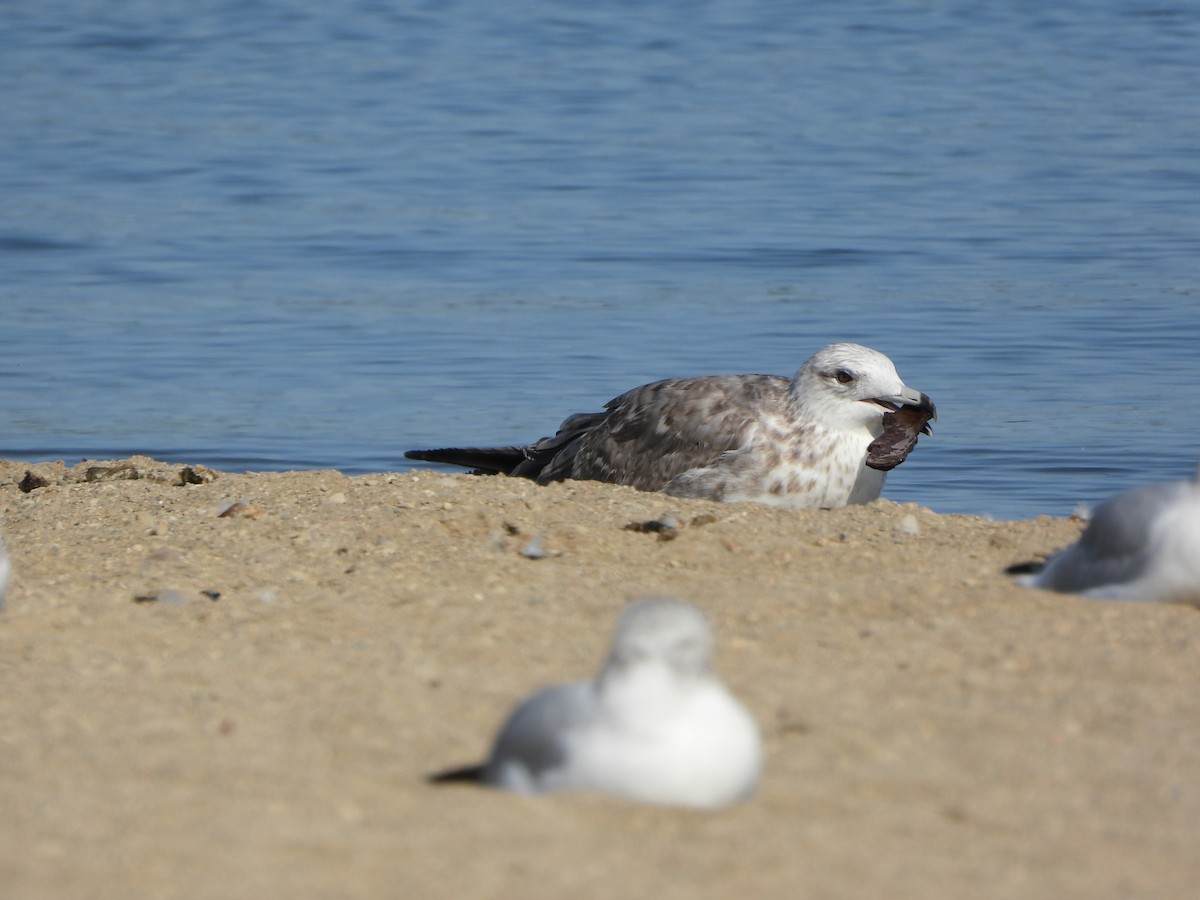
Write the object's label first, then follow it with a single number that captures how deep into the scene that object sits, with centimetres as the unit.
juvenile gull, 1677
